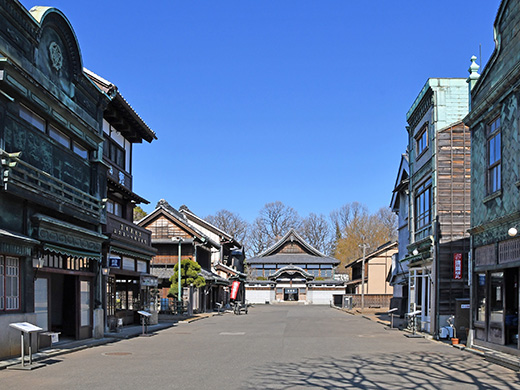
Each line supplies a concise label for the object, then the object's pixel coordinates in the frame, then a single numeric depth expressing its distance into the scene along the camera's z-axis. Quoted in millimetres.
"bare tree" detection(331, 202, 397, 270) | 97000
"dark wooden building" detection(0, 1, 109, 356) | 14852
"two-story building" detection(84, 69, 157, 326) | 23891
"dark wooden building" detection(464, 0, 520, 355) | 15688
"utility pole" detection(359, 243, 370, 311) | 54231
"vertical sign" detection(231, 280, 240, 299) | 57188
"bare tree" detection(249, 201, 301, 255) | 104250
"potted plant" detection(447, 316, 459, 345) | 21664
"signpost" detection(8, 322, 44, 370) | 12965
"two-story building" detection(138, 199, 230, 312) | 47375
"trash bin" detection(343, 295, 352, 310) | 58250
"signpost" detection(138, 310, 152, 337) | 23641
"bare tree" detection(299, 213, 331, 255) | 105688
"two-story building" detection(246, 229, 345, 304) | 86250
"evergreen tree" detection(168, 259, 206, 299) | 41656
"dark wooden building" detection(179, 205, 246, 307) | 62047
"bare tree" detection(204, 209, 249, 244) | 97438
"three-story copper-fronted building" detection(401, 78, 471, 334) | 23375
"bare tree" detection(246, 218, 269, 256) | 103562
